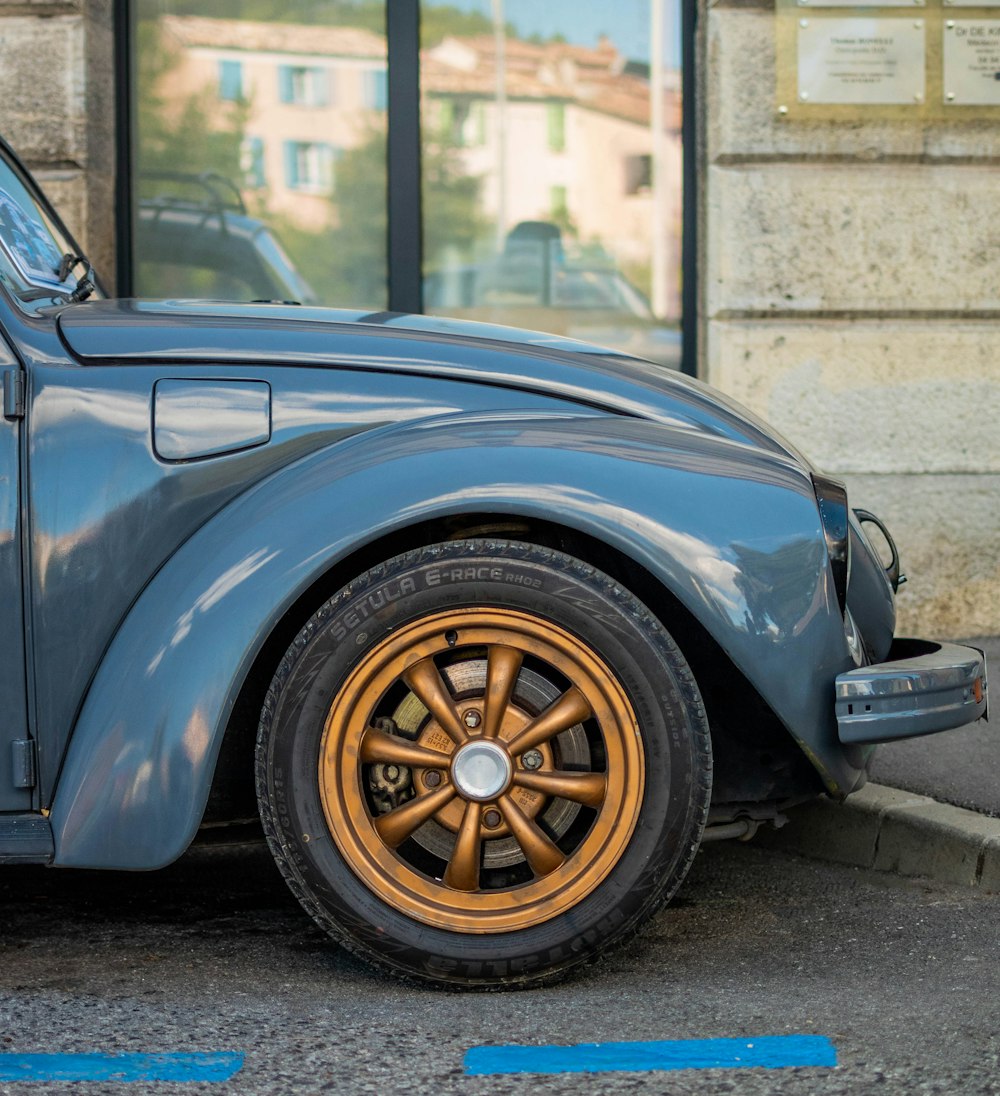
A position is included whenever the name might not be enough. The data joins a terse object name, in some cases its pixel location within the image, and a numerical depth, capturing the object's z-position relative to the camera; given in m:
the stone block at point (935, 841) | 3.25
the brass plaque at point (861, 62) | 5.73
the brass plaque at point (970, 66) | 5.75
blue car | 2.46
